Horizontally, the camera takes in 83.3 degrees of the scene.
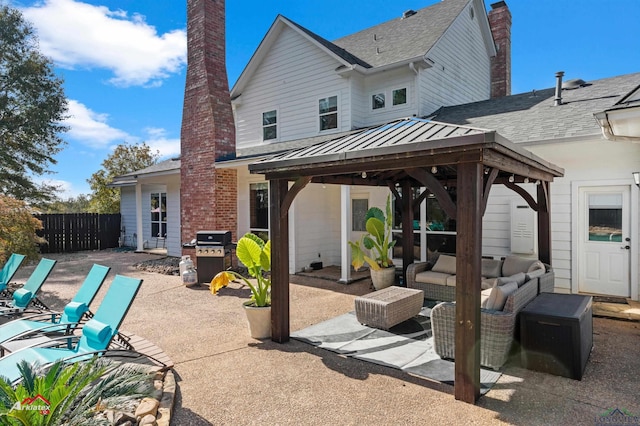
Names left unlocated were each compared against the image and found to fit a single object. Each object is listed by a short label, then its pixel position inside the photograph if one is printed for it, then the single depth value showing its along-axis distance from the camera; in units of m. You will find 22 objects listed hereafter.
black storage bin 4.03
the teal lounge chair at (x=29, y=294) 6.07
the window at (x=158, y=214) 16.25
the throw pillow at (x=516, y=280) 4.98
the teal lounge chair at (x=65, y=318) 4.37
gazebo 3.52
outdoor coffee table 5.63
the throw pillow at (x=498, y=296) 4.44
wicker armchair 4.25
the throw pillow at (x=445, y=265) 7.58
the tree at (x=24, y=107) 18.55
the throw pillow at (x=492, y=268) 7.10
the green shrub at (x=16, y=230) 8.20
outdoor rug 4.24
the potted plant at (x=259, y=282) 5.43
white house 7.28
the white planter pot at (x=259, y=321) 5.41
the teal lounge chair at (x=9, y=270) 7.28
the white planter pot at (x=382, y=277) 8.35
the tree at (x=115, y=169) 25.45
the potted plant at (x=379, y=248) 8.38
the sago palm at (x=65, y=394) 2.47
